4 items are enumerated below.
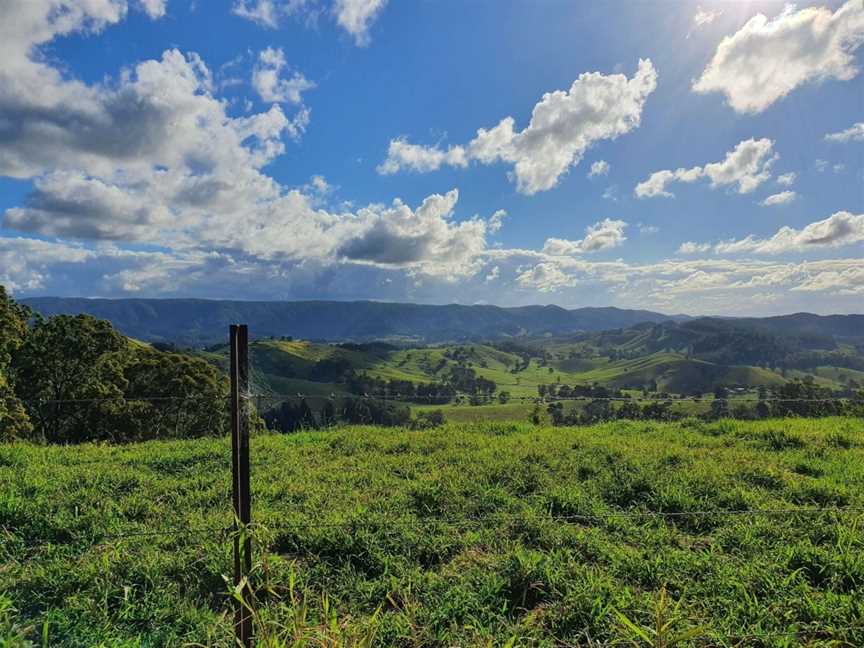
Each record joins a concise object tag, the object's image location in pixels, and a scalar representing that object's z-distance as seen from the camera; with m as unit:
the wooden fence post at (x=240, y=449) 3.44
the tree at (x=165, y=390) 28.64
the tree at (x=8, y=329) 20.70
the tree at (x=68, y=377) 26.84
